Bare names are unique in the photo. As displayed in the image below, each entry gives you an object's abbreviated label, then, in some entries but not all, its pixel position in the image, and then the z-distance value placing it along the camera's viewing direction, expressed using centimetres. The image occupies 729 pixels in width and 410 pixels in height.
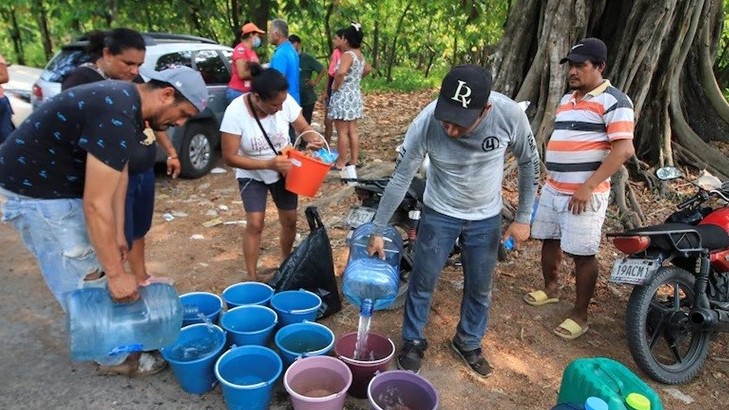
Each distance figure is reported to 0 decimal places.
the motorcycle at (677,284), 298
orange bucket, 331
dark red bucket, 264
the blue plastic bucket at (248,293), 323
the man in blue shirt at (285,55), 617
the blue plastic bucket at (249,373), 242
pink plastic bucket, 254
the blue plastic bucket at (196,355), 258
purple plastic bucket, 250
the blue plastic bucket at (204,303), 304
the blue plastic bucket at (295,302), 306
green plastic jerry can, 210
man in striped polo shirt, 309
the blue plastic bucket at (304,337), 286
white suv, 550
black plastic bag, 333
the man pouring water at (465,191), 231
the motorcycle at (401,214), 359
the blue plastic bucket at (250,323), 278
